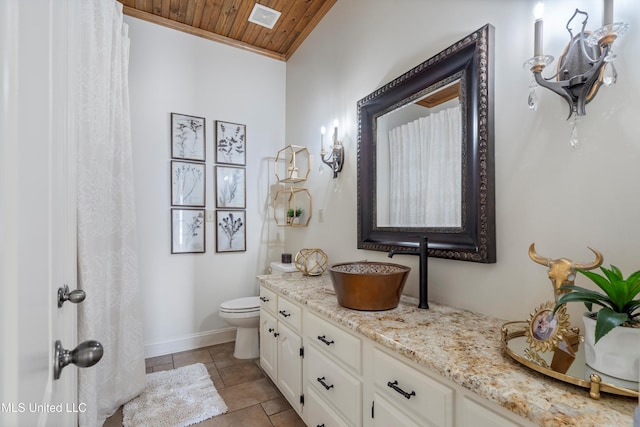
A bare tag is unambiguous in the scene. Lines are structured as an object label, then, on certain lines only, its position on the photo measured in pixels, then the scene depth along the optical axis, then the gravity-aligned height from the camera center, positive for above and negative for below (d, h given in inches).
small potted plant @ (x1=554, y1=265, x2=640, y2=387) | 26.5 -10.3
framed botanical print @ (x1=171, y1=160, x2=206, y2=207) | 109.5 +11.1
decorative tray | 26.7 -15.7
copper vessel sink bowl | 52.7 -13.5
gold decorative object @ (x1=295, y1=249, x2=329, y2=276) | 91.1 -15.1
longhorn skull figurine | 36.7 -7.2
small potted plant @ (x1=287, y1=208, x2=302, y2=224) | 115.5 -0.6
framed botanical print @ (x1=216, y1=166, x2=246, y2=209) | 117.4 +10.5
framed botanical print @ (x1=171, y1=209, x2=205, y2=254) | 109.3 -6.5
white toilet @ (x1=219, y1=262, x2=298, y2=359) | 99.5 -35.6
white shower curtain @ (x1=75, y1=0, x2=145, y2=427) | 57.0 -1.0
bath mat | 70.8 -48.6
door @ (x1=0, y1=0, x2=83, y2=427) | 11.1 +0.4
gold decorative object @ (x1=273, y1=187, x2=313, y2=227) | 111.8 +2.7
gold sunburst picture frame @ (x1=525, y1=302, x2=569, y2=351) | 33.1 -12.9
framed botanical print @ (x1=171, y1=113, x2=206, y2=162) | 110.1 +28.5
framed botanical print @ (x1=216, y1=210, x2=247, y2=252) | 117.3 -7.0
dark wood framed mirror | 51.1 +11.1
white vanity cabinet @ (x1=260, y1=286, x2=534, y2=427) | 34.0 -25.5
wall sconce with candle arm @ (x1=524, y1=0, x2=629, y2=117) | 35.9 +19.8
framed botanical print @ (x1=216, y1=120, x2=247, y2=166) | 117.9 +28.1
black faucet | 55.2 -11.0
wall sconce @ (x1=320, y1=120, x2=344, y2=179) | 90.2 +18.0
